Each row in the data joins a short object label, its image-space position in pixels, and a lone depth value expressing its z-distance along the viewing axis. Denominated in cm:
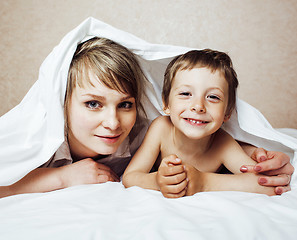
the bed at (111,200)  54
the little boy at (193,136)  78
